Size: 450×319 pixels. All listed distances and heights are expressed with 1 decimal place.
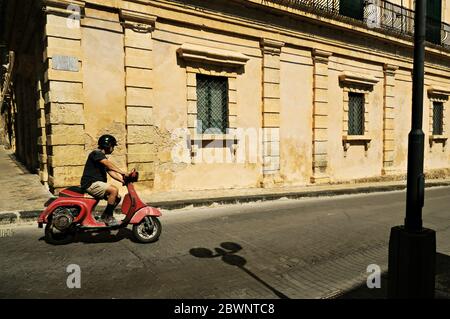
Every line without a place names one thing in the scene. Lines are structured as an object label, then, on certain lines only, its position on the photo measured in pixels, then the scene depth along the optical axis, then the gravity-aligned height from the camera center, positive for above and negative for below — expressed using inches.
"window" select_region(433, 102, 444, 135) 669.9 +61.3
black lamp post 118.7 -32.7
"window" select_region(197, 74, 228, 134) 390.9 +55.6
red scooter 195.6 -42.4
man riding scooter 203.2 -18.3
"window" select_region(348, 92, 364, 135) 526.6 +55.7
